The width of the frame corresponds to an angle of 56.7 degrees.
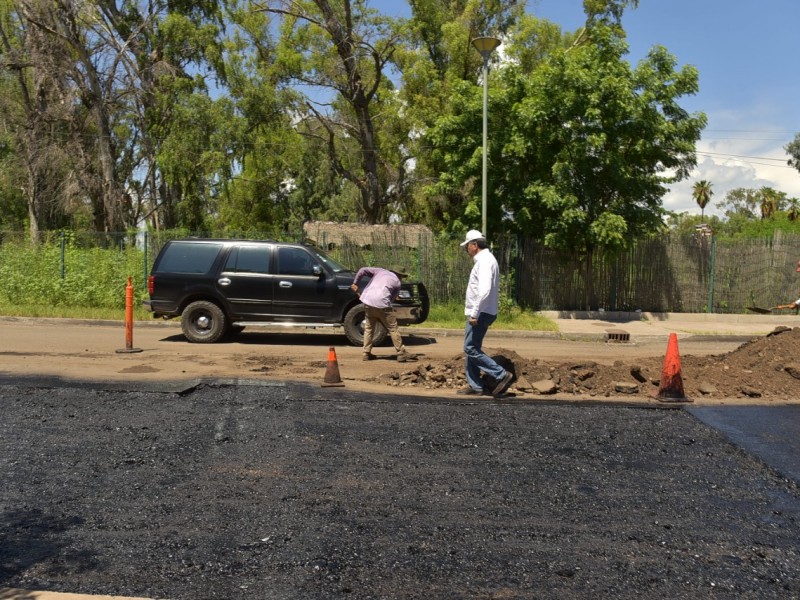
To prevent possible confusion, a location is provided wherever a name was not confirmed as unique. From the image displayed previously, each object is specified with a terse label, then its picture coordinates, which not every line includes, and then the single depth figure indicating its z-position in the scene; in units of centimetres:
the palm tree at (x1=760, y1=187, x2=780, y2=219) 7075
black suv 1377
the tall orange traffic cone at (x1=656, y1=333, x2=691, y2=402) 888
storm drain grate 1730
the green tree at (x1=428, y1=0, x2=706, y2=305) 1942
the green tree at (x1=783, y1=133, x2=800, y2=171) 5138
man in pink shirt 1173
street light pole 1716
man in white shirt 860
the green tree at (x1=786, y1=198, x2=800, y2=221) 5862
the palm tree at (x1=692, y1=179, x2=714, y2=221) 8275
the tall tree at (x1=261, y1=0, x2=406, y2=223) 3167
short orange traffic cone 941
